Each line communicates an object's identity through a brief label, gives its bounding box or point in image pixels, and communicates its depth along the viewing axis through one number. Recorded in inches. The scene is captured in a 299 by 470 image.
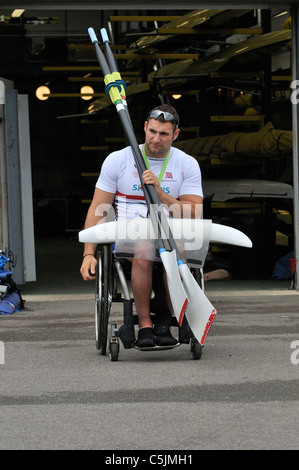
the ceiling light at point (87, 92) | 869.8
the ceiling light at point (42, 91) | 894.0
